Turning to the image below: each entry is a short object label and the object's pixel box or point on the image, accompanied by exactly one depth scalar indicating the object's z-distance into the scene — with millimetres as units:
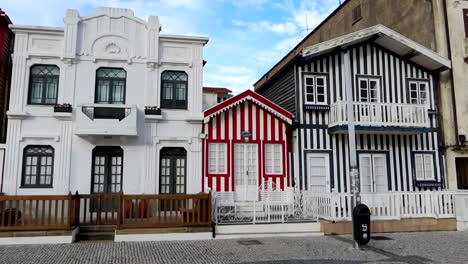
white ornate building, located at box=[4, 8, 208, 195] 12164
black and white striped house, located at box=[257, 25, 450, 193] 13664
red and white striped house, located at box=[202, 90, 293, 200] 13156
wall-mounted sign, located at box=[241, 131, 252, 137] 13516
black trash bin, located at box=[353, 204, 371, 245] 9055
